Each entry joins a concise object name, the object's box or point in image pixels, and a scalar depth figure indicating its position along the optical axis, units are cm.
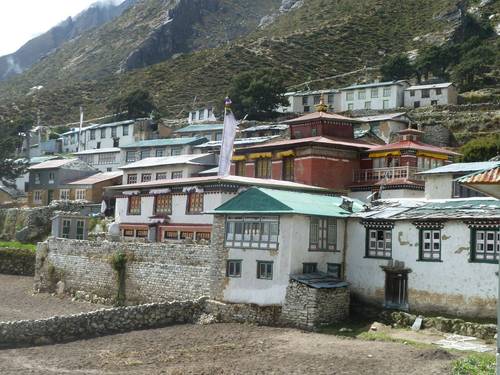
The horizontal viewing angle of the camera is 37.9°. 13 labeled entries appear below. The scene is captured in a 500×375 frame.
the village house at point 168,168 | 6544
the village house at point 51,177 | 7519
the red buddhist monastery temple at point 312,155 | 4956
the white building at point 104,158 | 8838
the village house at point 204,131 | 9025
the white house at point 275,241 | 3231
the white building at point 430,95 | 9575
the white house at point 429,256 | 2895
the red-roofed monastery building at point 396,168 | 4900
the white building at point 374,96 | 10025
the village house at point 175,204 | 4434
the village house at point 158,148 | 8019
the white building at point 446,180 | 4119
